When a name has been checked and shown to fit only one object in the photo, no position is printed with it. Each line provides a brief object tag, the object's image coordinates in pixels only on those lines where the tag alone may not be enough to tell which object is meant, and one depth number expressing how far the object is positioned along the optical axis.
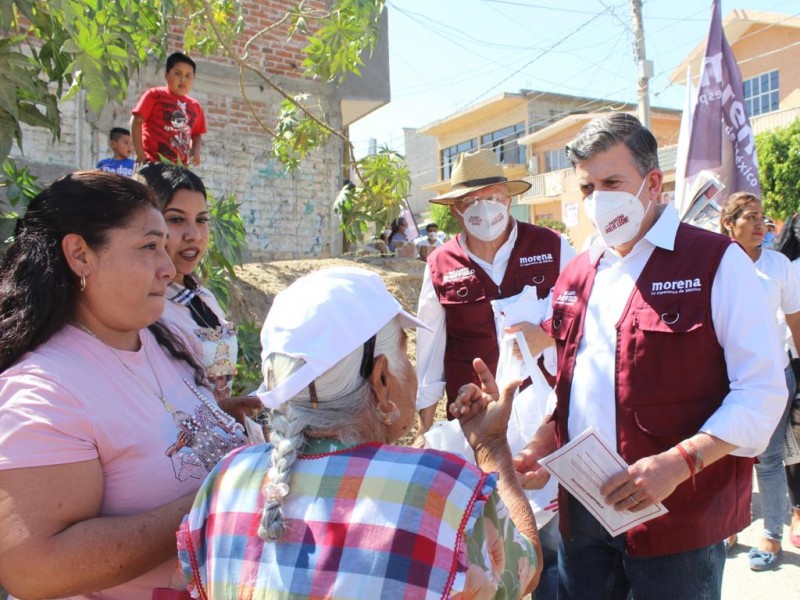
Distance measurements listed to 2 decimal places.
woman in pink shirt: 1.46
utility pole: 16.12
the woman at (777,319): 4.21
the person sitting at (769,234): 4.65
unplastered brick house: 8.96
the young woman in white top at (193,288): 2.60
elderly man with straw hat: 3.43
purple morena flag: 5.80
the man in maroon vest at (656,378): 1.95
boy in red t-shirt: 5.71
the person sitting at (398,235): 12.90
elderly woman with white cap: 1.28
